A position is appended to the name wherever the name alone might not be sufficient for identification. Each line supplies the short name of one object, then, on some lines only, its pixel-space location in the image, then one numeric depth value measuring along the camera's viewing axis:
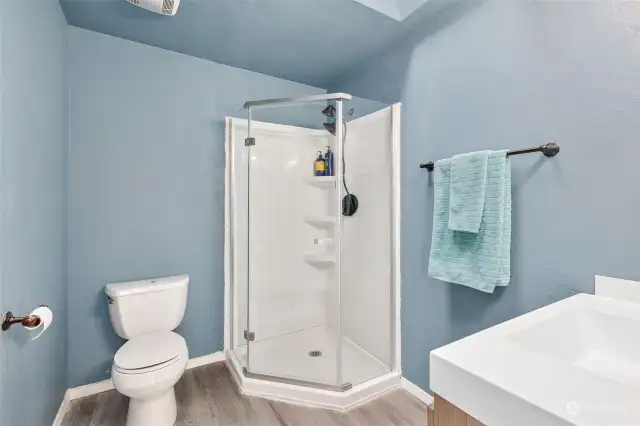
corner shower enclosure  2.08
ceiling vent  1.51
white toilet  1.50
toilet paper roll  0.96
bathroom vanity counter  0.50
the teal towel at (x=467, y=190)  1.41
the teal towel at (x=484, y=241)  1.37
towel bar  1.28
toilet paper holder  0.92
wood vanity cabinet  0.59
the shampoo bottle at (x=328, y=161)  2.36
